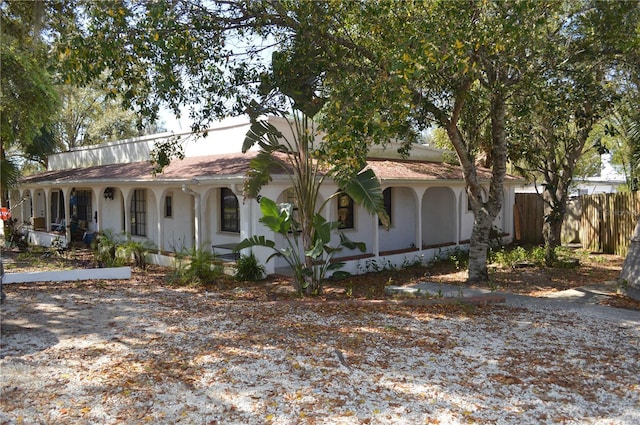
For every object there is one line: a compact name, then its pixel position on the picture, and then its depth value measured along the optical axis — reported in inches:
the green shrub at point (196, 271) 458.9
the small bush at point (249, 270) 469.7
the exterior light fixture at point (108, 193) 737.0
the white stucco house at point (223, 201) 530.0
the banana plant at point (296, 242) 391.5
